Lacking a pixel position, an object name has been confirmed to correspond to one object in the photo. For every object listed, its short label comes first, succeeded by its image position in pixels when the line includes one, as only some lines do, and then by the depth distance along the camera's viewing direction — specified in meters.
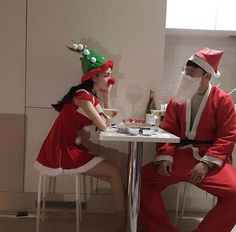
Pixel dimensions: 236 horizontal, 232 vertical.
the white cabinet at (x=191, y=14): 2.45
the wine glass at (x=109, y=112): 2.01
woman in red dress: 2.00
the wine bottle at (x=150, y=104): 2.34
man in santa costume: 1.88
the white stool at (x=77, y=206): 1.99
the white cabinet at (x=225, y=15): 2.47
